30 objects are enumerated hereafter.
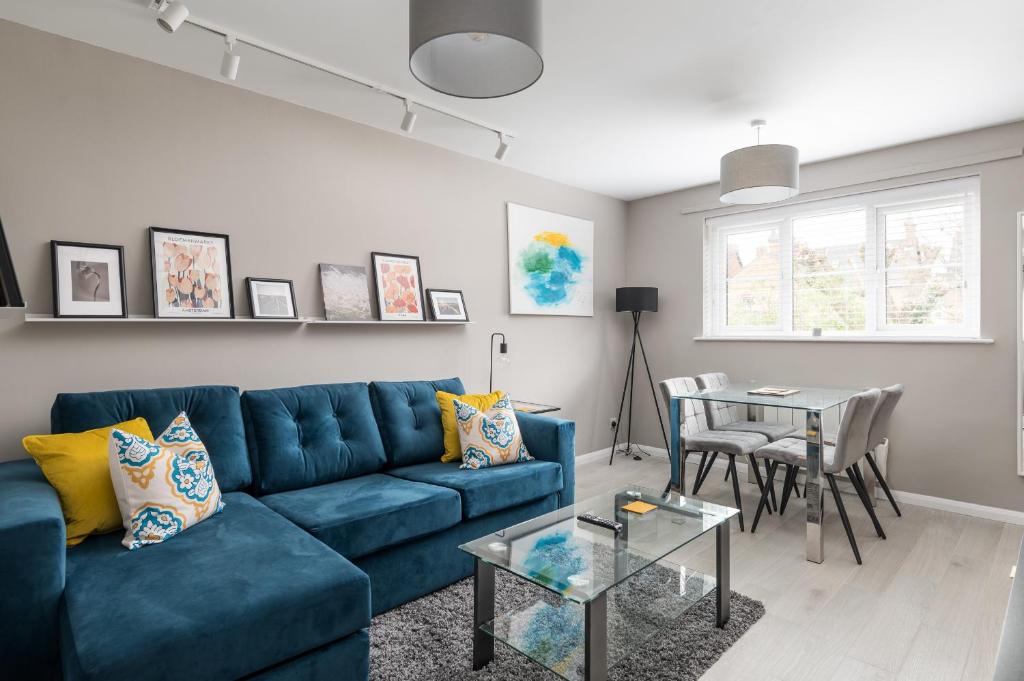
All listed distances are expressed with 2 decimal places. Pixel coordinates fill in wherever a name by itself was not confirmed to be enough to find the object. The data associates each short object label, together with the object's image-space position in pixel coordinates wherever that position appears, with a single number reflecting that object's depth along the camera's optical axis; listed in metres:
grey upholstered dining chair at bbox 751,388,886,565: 2.90
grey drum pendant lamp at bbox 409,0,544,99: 1.60
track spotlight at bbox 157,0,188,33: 2.12
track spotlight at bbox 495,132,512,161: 3.59
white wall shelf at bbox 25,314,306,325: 2.35
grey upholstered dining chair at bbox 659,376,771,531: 3.46
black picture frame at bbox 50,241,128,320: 2.41
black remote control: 2.21
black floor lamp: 5.08
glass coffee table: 1.74
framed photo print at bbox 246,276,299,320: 3.01
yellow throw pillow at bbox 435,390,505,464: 3.19
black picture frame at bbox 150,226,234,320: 2.68
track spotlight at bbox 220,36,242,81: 2.42
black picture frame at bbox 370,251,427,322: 3.54
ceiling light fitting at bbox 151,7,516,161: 2.12
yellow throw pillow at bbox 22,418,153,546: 1.94
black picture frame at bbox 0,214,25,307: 2.27
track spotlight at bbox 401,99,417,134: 3.11
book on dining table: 3.47
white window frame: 3.78
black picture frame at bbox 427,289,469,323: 3.84
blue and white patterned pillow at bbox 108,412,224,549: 1.91
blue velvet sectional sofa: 1.47
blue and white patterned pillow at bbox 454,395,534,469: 3.02
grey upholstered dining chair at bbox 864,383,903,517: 3.21
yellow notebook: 2.44
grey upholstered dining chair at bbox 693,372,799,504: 3.86
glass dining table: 2.94
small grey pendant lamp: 3.12
